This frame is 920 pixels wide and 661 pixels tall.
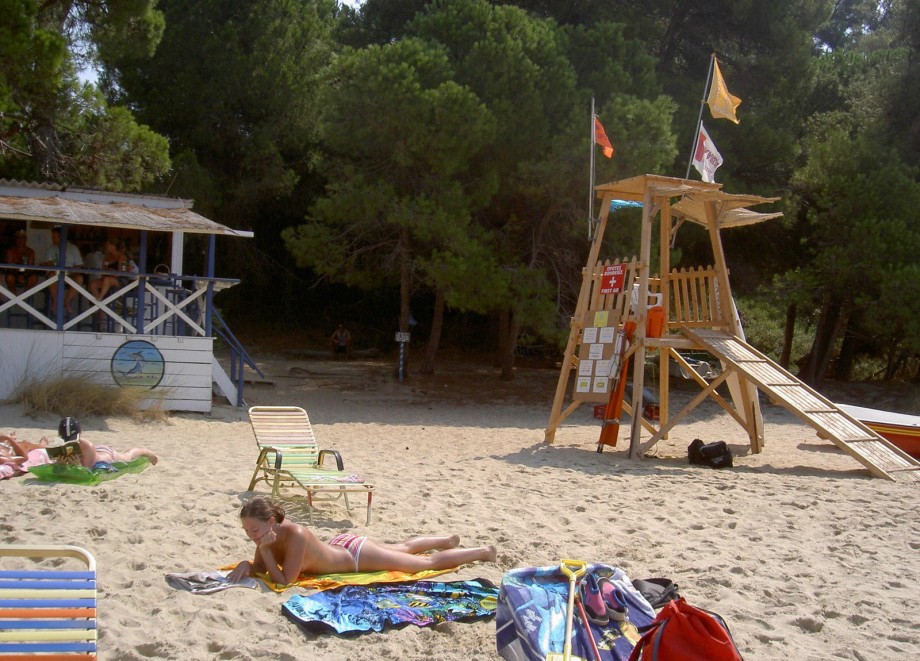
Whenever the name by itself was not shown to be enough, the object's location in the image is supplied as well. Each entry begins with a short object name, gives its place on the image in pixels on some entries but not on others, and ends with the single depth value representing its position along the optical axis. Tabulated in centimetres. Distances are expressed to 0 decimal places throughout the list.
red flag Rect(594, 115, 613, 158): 1255
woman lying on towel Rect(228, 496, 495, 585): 521
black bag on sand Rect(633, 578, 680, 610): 484
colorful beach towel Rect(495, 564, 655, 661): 416
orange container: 1090
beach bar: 1240
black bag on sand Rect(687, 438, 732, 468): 1030
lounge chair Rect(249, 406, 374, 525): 688
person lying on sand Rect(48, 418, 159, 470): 755
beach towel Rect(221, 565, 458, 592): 517
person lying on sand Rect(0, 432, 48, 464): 761
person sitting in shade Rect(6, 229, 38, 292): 1360
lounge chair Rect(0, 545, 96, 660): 346
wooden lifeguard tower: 1027
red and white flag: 1173
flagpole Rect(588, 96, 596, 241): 1128
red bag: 353
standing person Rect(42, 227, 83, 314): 1348
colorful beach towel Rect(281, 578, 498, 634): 468
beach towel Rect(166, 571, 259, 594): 500
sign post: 1920
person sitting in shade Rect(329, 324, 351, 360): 2359
